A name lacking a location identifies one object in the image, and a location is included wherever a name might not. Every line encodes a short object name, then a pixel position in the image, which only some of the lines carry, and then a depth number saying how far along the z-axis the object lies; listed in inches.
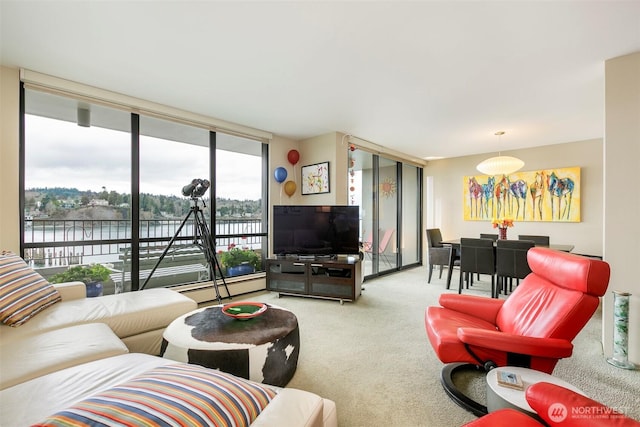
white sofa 37.2
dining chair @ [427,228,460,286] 188.4
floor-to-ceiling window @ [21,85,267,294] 108.2
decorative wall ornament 221.0
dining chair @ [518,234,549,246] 166.7
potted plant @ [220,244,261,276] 158.6
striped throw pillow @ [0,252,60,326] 69.9
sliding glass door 203.8
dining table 174.4
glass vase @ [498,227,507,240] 164.9
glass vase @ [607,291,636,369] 83.4
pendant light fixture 154.9
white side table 48.5
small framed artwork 172.6
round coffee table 65.1
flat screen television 156.4
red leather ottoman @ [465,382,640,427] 34.6
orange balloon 180.1
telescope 133.0
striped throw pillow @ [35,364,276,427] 27.2
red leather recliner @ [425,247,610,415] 59.6
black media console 145.0
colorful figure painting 187.2
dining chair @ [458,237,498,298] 151.4
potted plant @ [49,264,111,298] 111.0
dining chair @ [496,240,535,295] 137.9
